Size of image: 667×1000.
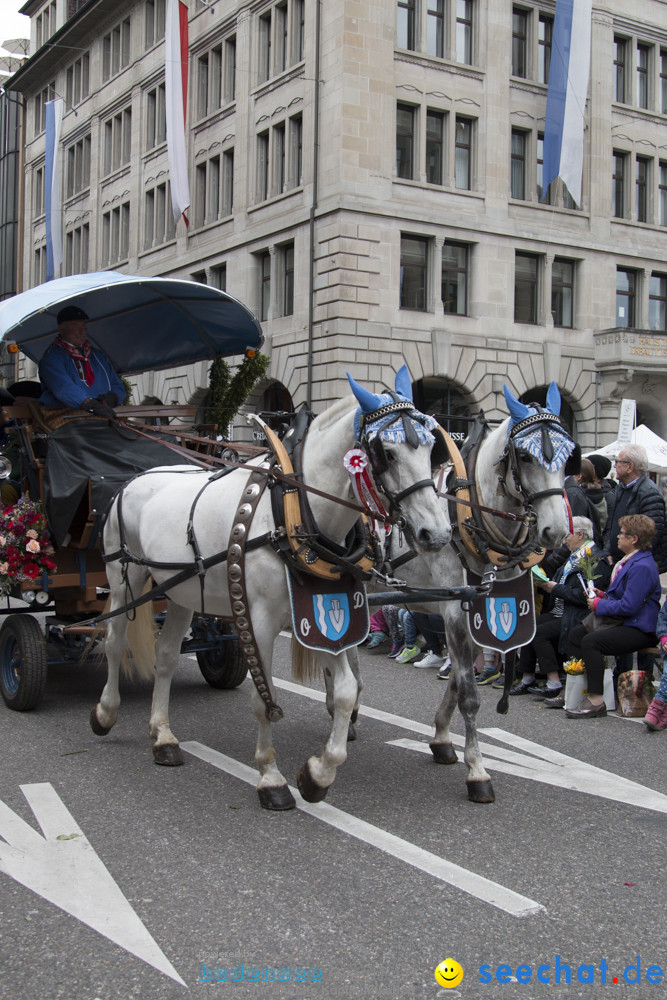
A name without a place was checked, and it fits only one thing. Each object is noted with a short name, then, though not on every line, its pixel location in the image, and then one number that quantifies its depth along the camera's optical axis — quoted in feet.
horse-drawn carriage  20.92
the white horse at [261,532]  13.43
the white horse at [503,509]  16.14
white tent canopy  51.38
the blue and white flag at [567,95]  77.20
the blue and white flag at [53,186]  103.91
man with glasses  25.82
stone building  75.36
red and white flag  83.25
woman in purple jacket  22.71
